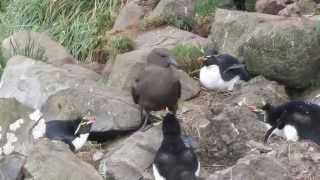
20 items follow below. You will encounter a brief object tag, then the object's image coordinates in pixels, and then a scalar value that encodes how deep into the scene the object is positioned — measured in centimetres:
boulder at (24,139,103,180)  696
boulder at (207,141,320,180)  657
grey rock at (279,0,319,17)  1012
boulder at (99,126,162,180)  762
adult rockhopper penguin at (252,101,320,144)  784
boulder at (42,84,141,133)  876
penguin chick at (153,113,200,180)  715
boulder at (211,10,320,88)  904
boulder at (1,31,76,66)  1079
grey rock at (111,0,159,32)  1173
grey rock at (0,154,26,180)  741
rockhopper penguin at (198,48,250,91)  963
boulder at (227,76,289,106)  892
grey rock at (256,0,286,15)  1051
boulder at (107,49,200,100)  966
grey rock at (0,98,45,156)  804
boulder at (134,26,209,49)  1070
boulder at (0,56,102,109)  945
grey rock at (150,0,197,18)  1137
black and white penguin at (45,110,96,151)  829
